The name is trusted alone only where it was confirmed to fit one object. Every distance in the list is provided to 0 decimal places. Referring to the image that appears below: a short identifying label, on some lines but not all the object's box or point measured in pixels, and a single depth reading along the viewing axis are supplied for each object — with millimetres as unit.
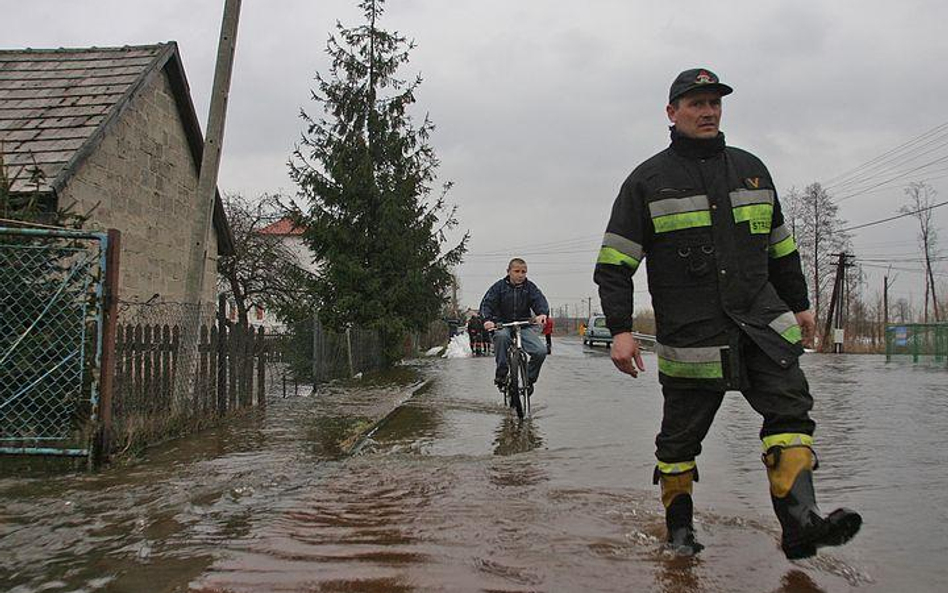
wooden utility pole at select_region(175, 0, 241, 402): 8836
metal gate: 6195
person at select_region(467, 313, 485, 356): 33303
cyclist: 9976
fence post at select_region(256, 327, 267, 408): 10257
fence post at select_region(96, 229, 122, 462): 6184
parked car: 44719
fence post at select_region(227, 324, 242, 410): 9298
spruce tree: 22625
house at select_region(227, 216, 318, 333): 23656
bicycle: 9516
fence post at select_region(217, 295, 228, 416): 9039
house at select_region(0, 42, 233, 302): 10961
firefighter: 3574
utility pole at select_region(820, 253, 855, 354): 44719
